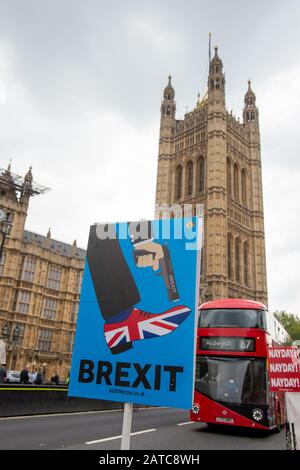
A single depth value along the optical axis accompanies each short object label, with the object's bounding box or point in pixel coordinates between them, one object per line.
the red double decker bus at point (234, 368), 10.41
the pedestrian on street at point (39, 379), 18.86
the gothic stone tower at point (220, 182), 50.84
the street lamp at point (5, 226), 18.09
